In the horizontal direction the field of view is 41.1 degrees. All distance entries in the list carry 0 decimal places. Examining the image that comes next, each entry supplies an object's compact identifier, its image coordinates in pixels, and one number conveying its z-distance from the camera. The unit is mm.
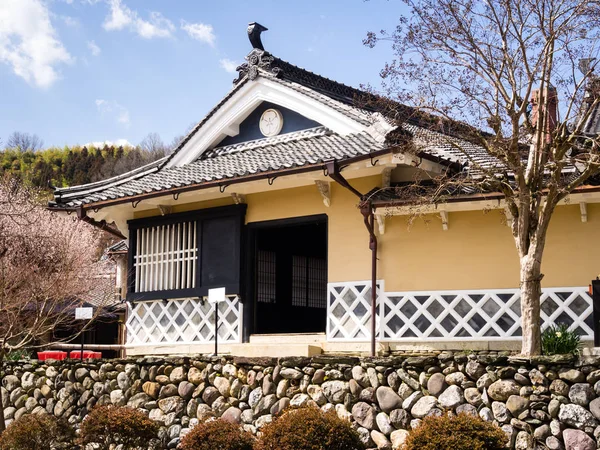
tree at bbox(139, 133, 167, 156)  71625
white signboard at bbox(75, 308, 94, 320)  14115
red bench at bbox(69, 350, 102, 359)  21759
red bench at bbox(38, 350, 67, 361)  19398
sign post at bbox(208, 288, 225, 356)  13703
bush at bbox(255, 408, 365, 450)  9766
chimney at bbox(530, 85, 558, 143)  10930
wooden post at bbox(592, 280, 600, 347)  10773
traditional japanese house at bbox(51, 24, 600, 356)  12961
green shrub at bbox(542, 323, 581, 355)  11070
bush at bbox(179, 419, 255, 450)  10750
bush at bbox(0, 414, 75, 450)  12289
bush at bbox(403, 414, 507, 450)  8992
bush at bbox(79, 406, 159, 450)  11727
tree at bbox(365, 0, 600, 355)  10492
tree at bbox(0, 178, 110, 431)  14188
